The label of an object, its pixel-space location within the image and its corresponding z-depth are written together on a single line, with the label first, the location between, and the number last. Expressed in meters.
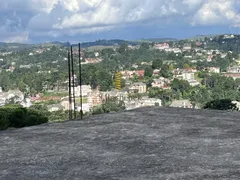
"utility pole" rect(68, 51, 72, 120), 13.12
